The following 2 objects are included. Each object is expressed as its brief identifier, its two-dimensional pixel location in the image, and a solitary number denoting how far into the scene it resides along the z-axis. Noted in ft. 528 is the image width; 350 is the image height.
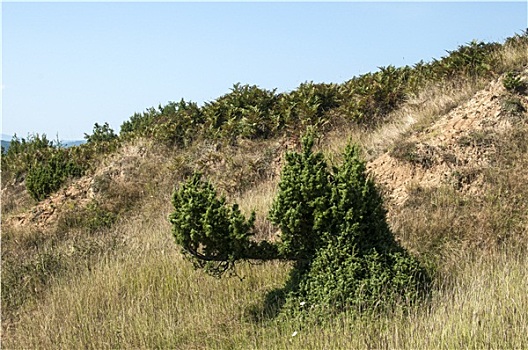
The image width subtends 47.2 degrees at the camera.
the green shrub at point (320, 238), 18.20
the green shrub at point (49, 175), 47.85
